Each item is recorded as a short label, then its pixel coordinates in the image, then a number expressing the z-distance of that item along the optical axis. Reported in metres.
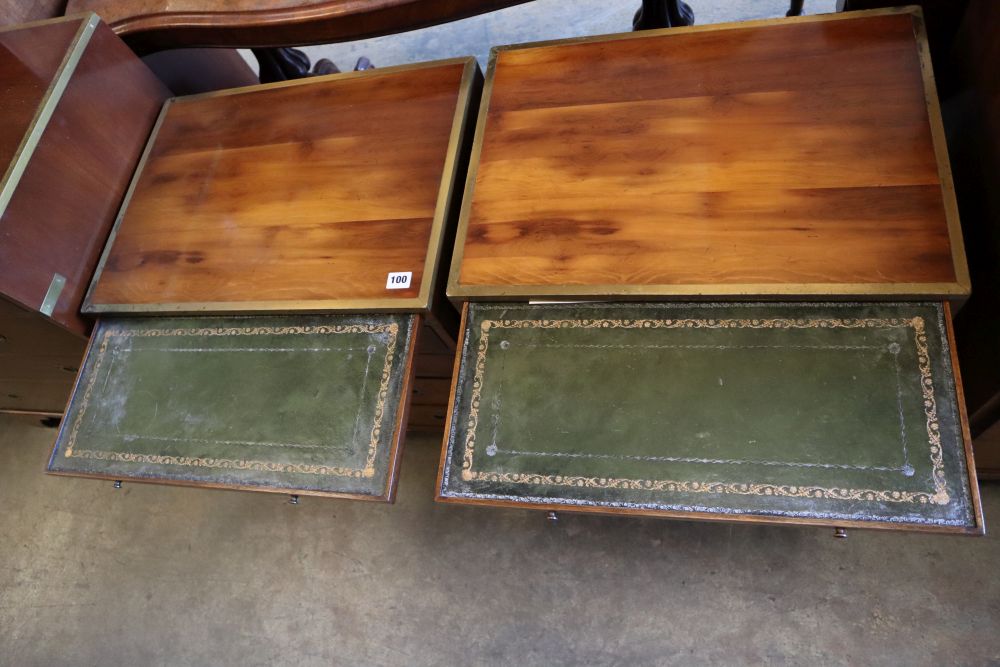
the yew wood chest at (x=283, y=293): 1.57
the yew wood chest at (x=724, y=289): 1.30
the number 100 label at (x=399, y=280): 1.61
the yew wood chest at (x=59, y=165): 1.75
